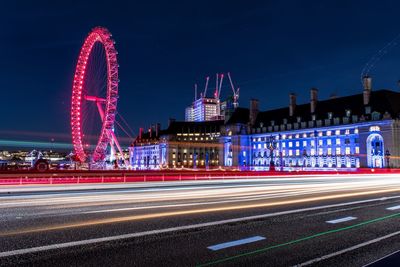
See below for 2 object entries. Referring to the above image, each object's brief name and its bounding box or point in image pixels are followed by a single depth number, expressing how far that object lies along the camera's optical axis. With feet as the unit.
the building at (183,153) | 627.87
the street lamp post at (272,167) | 212.76
